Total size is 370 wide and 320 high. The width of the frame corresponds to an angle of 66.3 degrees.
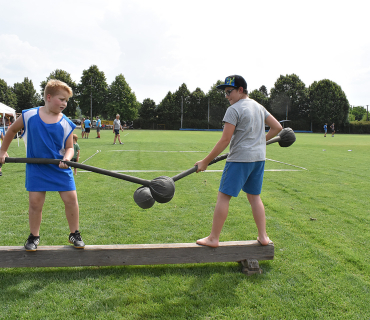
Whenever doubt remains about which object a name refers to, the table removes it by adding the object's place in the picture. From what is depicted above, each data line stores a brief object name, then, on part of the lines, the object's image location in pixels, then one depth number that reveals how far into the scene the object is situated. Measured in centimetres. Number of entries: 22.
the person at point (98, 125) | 2533
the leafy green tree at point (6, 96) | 6360
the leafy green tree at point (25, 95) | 7156
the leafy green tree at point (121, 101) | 6694
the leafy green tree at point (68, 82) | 6719
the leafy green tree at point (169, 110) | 7100
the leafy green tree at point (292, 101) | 6606
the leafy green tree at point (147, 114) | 7019
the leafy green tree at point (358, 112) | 12244
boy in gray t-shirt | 275
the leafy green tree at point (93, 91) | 6775
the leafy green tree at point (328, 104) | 6072
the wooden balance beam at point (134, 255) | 273
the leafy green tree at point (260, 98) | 6851
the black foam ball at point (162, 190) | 256
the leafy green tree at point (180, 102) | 7125
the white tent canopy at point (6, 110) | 1623
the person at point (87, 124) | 2430
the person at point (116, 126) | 1819
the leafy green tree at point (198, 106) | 7300
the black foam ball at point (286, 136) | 347
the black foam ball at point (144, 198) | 260
